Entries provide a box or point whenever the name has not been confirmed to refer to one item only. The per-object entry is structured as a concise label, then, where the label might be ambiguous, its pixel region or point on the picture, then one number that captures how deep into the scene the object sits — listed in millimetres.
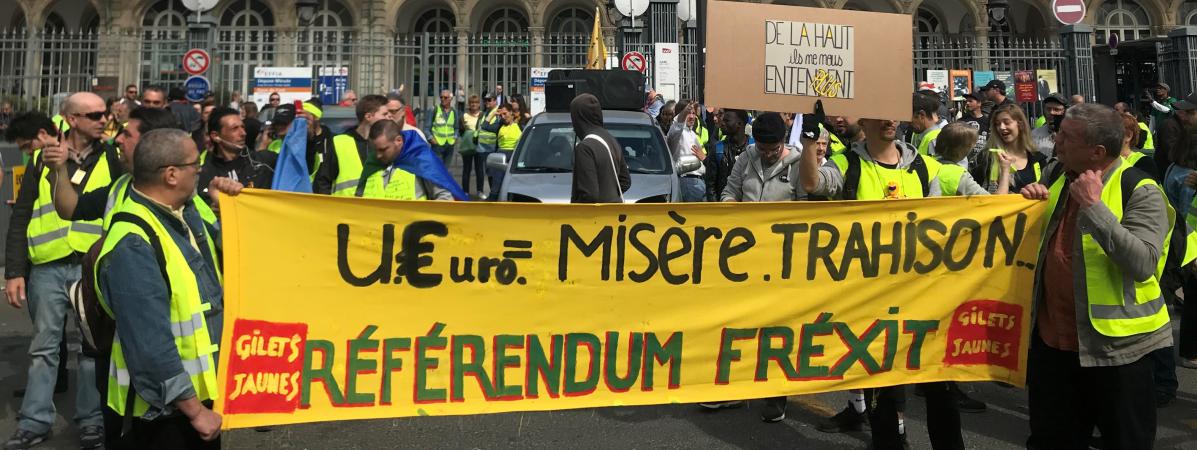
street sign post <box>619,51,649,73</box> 16297
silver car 8500
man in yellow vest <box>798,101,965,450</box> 4266
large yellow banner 3738
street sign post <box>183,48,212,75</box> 16906
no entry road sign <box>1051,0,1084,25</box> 15531
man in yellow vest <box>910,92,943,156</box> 6547
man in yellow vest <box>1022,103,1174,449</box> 3393
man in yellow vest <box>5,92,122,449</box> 5043
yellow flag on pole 15758
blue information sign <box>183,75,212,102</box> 16281
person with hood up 5652
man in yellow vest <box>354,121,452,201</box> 5418
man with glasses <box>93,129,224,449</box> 2902
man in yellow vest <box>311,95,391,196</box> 5918
